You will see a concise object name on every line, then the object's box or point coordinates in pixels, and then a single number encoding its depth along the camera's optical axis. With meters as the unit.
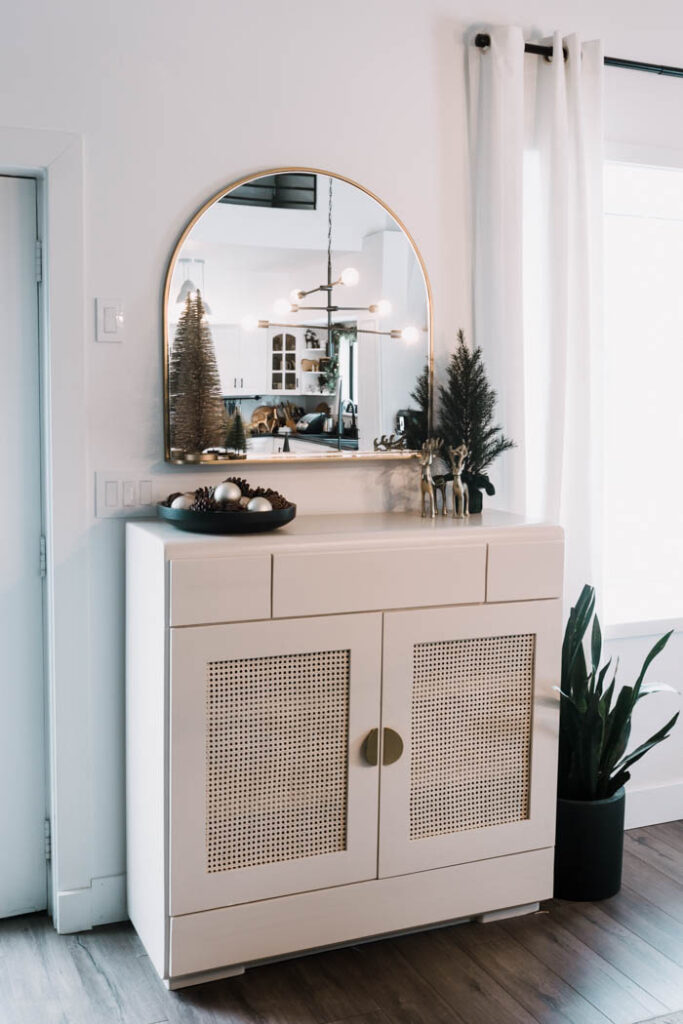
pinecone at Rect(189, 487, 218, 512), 2.47
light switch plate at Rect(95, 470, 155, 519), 2.63
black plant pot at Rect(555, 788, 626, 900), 2.83
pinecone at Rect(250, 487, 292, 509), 2.53
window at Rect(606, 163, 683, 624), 3.49
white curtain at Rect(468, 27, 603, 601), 2.93
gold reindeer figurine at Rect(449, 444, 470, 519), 2.84
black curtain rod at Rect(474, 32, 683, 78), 2.92
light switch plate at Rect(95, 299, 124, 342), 2.59
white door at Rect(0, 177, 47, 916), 2.59
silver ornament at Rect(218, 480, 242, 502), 2.47
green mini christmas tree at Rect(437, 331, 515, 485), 2.91
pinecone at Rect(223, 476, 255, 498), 2.57
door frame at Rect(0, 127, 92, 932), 2.50
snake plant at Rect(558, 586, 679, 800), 2.81
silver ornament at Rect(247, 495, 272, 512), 2.46
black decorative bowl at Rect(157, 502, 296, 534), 2.40
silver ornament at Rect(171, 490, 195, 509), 2.49
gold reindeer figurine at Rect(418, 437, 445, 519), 2.86
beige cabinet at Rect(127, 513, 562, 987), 2.33
